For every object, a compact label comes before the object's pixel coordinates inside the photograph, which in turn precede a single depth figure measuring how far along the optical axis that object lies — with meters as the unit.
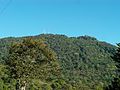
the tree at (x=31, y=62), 33.06
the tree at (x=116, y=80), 22.36
